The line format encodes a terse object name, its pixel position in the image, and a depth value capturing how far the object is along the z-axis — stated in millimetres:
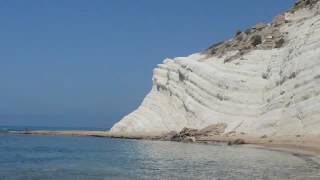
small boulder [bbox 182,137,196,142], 53022
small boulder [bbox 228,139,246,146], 45750
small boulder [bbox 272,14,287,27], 62666
